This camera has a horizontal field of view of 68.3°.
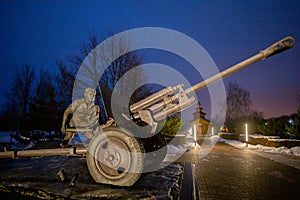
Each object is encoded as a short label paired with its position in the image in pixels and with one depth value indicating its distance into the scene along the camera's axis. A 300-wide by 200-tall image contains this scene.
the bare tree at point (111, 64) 18.67
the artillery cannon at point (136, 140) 3.25
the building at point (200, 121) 47.81
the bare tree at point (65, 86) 22.55
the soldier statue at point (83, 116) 4.18
